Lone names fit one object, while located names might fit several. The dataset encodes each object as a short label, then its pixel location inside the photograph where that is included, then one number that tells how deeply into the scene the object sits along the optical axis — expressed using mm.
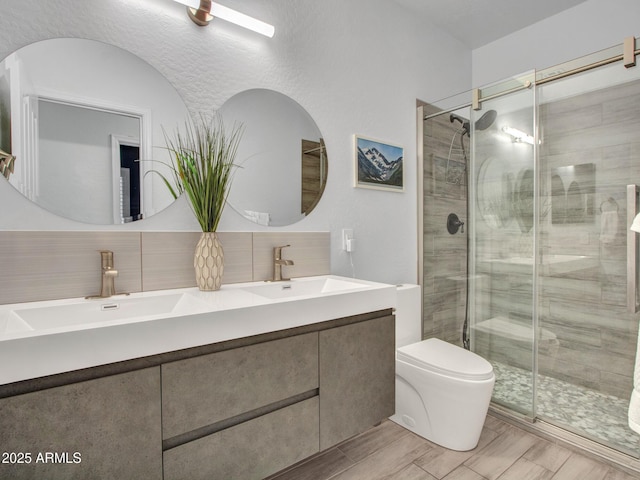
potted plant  1450
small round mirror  1703
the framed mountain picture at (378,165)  2162
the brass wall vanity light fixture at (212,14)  1495
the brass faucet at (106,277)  1278
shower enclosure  1979
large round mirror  1204
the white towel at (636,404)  1283
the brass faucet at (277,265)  1737
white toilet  1650
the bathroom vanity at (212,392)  827
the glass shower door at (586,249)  1958
